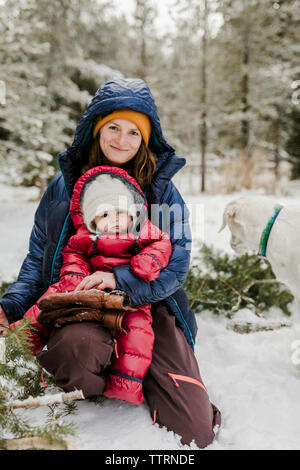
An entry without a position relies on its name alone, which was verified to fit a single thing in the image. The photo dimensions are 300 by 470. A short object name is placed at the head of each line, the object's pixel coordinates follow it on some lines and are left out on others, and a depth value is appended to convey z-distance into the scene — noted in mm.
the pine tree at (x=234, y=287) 2988
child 1572
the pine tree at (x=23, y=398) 1147
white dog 2195
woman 1533
